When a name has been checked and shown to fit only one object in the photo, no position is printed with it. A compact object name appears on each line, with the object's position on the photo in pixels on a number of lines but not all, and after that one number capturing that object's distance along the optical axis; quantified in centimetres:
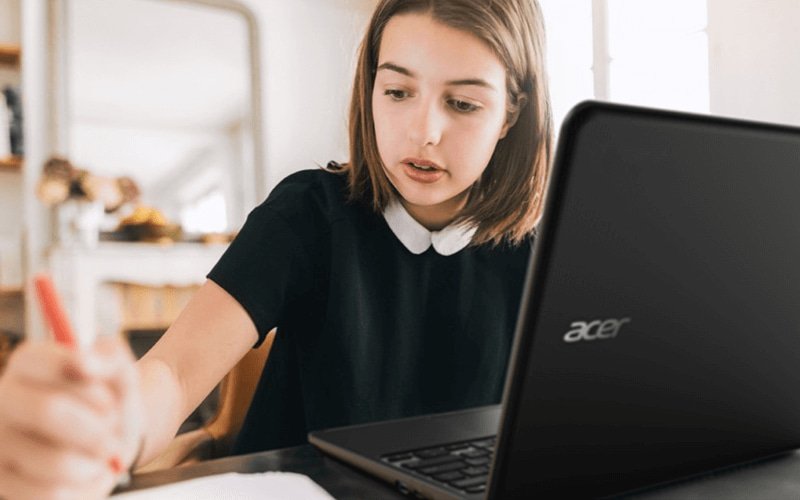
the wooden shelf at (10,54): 271
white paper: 40
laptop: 30
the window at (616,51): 211
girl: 88
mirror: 282
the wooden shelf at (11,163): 267
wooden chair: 89
